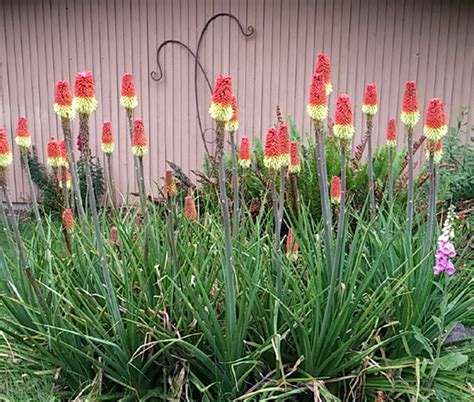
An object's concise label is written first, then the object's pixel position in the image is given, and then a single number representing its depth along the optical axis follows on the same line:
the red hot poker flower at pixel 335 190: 2.49
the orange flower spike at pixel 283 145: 1.91
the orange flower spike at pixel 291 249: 2.57
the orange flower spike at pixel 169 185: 2.42
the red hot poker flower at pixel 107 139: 2.34
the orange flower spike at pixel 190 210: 2.53
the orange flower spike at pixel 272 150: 1.88
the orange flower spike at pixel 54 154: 2.46
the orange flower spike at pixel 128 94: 2.16
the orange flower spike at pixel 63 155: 2.51
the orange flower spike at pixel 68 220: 2.56
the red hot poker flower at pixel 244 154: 2.32
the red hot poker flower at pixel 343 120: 1.82
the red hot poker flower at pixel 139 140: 2.10
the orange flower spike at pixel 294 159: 2.27
